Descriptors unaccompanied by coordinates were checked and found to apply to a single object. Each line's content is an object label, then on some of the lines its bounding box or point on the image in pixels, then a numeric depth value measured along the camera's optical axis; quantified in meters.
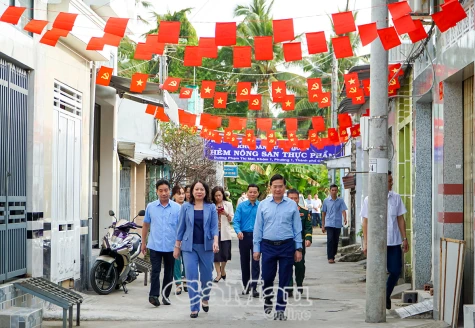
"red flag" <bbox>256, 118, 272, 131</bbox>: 24.78
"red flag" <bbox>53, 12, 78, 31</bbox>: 11.13
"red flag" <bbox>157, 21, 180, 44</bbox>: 11.76
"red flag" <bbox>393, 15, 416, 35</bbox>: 10.42
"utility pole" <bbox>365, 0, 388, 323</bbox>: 10.83
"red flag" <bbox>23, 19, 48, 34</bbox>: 10.80
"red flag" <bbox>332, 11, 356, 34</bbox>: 11.02
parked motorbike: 14.29
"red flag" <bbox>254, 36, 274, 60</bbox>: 12.85
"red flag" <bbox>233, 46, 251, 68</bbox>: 13.32
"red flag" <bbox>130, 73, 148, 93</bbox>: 16.30
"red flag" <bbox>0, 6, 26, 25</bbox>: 10.09
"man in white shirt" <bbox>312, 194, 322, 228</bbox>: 42.97
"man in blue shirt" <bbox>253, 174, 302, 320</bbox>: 11.24
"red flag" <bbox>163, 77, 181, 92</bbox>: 16.74
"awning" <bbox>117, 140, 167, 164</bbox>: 21.61
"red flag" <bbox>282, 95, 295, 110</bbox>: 20.90
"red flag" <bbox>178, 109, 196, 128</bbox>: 21.39
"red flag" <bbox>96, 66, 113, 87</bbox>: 15.73
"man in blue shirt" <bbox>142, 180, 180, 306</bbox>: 12.64
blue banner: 31.83
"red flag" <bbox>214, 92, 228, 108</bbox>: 20.50
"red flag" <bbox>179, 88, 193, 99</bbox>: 17.51
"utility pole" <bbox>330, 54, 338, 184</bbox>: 33.59
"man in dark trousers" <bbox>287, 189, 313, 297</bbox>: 14.16
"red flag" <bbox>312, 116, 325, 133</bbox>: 24.45
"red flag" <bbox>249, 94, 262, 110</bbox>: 20.92
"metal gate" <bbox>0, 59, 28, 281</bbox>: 10.42
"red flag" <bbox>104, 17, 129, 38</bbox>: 11.39
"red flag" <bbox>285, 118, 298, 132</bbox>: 24.93
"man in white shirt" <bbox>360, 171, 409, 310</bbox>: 12.00
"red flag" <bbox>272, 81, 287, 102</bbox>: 19.92
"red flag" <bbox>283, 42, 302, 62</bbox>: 12.59
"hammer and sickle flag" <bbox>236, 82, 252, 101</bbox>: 18.78
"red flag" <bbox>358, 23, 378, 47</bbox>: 10.44
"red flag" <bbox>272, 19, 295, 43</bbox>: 11.34
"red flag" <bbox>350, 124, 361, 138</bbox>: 23.11
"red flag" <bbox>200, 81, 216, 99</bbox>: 17.67
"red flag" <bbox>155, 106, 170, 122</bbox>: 20.49
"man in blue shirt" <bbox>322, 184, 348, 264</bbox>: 22.03
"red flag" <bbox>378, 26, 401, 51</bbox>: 10.41
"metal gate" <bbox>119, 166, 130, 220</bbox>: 24.15
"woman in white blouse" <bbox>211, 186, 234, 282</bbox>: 15.38
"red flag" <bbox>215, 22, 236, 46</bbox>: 11.59
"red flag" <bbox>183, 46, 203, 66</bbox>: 13.33
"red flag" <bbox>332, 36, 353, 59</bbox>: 12.59
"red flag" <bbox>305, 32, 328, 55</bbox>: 11.96
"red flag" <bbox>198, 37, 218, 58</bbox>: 13.04
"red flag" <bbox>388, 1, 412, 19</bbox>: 10.44
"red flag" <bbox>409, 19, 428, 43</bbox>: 10.98
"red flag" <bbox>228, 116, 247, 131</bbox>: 24.10
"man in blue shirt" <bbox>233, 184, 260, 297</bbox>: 14.68
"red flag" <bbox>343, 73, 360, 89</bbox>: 17.91
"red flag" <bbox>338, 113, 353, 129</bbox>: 23.97
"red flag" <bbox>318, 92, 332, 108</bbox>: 19.47
